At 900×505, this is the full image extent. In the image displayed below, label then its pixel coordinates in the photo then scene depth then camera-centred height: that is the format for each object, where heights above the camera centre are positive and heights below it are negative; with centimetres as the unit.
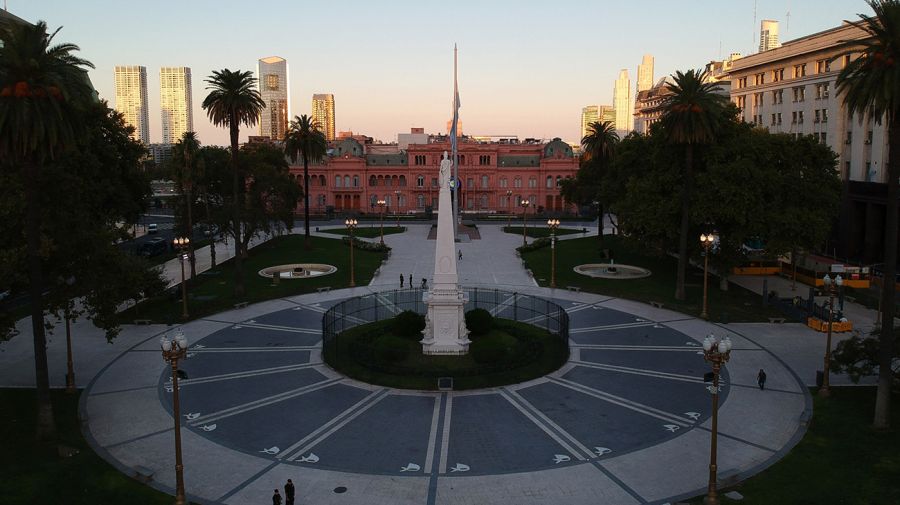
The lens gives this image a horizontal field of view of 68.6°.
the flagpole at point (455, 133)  7169 +581
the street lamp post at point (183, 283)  4100 -614
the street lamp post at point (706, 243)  3988 -354
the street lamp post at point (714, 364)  1897 -514
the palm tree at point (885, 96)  2273 +314
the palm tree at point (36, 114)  2128 +229
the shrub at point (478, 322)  3384 -702
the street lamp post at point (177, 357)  1909 -512
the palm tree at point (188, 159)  5072 +197
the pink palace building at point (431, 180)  11950 +93
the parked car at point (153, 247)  6825 -663
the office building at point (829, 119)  5891 +704
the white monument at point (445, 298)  3216 -554
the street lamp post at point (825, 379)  2750 -813
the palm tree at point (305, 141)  7025 +464
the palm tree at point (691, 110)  4053 +464
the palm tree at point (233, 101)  4400 +555
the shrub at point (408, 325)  3384 -717
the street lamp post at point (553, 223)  6162 -354
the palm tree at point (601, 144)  7306 +463
